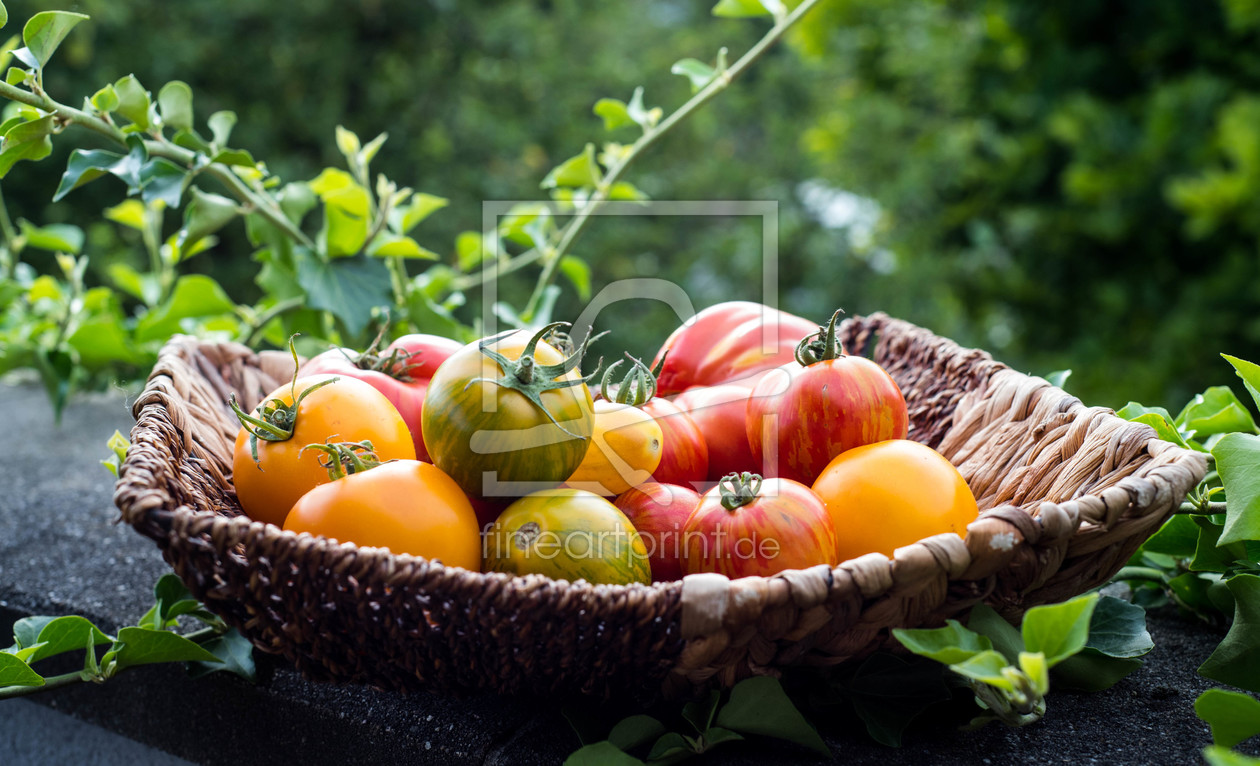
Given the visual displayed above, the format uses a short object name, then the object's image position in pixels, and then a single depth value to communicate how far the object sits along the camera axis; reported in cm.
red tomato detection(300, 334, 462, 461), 76
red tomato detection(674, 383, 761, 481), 78
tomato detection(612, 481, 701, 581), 64
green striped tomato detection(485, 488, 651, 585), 58
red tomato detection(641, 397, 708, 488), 74
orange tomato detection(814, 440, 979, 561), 60
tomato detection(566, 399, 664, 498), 67
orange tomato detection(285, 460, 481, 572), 57
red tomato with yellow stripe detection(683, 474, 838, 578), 58
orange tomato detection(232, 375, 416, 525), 65
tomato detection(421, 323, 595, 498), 60
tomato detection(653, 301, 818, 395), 87
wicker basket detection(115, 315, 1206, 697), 50
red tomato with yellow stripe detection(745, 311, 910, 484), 70
